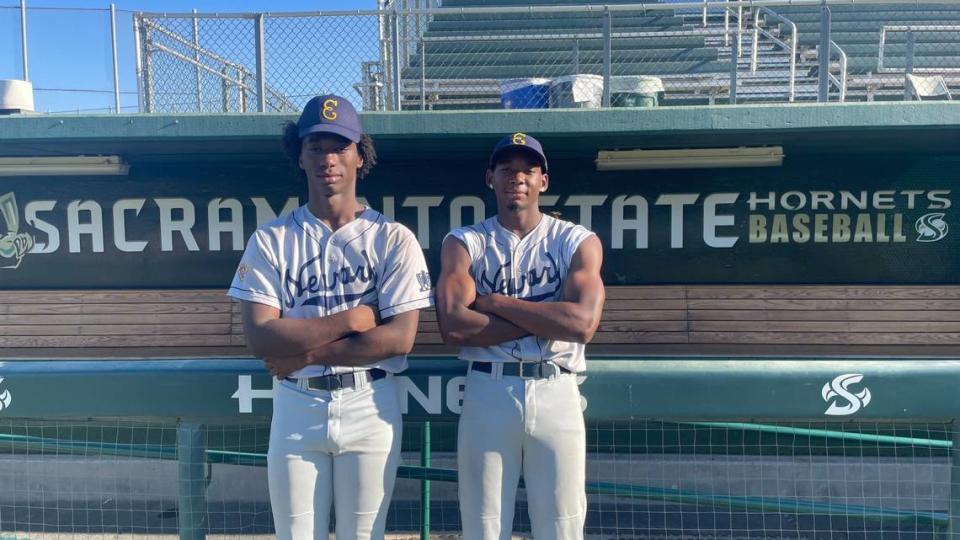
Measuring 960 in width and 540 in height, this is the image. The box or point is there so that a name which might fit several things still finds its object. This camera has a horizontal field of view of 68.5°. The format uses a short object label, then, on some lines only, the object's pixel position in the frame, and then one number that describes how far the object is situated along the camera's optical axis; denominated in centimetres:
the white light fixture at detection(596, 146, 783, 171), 394
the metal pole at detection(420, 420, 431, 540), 310
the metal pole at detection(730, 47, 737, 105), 565
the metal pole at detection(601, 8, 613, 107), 460
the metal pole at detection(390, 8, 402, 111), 516
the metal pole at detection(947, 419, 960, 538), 248
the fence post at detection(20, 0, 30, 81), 652
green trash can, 395
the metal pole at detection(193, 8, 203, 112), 516
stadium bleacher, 780
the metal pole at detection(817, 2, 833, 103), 437
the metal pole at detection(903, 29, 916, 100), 624
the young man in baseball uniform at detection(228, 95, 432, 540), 213
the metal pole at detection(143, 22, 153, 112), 501
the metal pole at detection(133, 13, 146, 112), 499
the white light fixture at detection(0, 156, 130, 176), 404
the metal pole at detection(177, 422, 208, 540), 259
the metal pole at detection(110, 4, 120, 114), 629
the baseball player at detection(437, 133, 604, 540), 223
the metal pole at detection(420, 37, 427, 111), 669
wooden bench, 430
